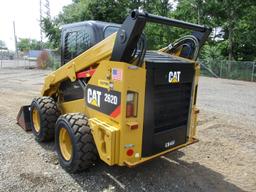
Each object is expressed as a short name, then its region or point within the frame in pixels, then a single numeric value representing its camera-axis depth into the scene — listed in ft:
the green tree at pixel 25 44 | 279.92
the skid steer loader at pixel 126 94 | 10.02
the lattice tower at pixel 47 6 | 158.10
